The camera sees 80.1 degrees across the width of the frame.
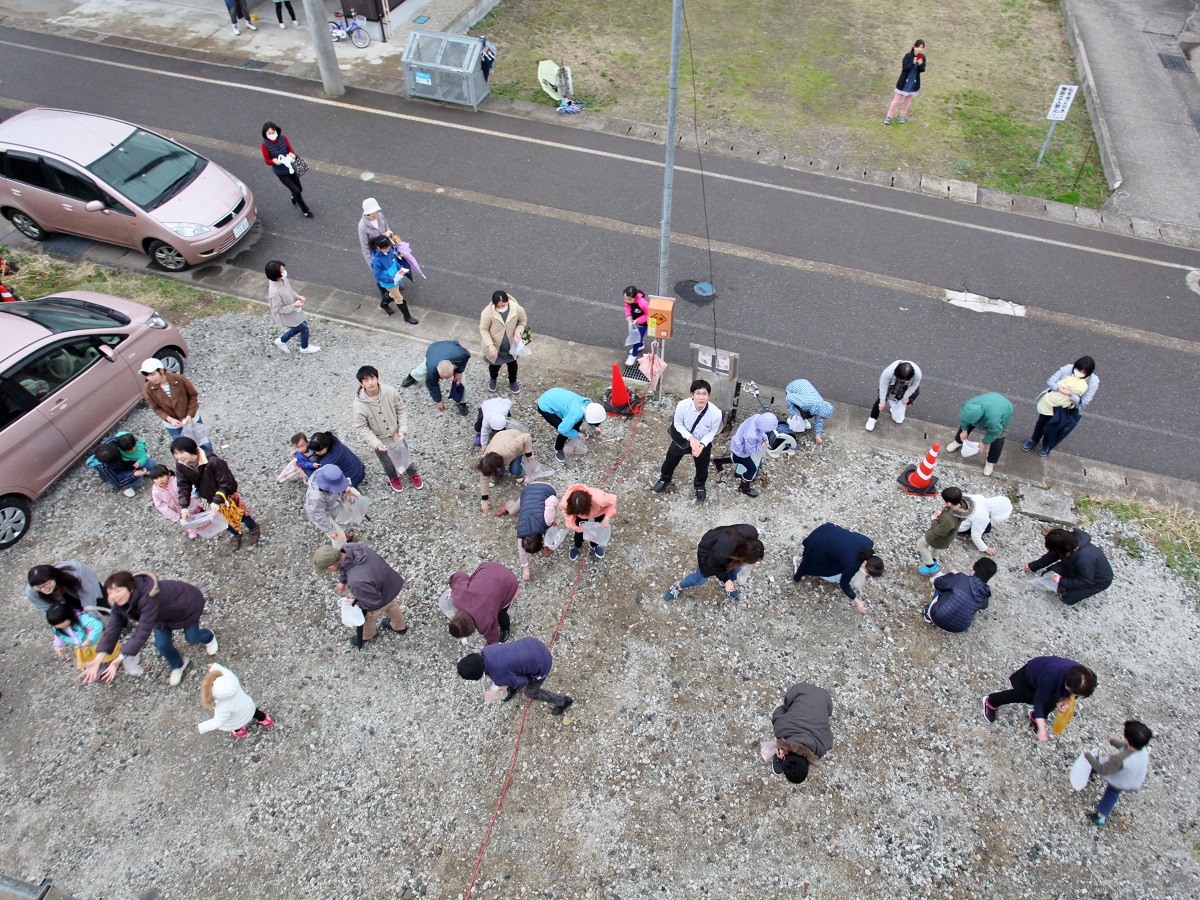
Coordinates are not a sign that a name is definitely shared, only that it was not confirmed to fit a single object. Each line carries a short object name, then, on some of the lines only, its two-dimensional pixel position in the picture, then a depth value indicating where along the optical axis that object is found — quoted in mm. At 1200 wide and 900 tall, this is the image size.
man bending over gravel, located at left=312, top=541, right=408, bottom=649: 5828
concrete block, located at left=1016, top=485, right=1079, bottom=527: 8070
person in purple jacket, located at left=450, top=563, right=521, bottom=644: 5852
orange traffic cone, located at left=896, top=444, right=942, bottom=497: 7859
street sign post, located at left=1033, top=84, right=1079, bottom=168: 12820
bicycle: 15938
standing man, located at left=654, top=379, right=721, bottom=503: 7062
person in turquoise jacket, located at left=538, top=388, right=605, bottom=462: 7402
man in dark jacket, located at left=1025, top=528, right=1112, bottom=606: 6629
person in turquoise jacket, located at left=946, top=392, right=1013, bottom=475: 7941
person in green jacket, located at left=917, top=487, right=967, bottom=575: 6789
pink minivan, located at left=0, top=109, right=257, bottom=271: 10305
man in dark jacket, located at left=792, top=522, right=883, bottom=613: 6469
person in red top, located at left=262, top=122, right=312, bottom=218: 10734
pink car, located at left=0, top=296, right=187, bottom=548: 7445
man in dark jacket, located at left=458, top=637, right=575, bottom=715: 5543
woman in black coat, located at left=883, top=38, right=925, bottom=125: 13594
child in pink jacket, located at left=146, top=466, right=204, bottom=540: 6809
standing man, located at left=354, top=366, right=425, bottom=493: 6982
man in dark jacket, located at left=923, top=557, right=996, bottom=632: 6551
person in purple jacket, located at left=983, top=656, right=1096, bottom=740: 5398
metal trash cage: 13992
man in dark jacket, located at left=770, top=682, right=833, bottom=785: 5269
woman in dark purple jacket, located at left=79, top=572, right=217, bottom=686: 5723
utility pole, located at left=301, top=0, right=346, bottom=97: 13453
